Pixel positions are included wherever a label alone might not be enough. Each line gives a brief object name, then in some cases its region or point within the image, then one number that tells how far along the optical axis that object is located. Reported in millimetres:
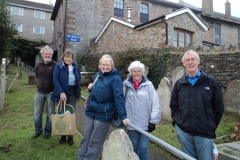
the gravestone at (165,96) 6098
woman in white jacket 2922
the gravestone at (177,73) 6938
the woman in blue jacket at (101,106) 2982
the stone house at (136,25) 12812
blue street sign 15406
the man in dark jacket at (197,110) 2396
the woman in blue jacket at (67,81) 3727
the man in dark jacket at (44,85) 4012
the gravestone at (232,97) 6539
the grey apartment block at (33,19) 33006
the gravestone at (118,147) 2322
